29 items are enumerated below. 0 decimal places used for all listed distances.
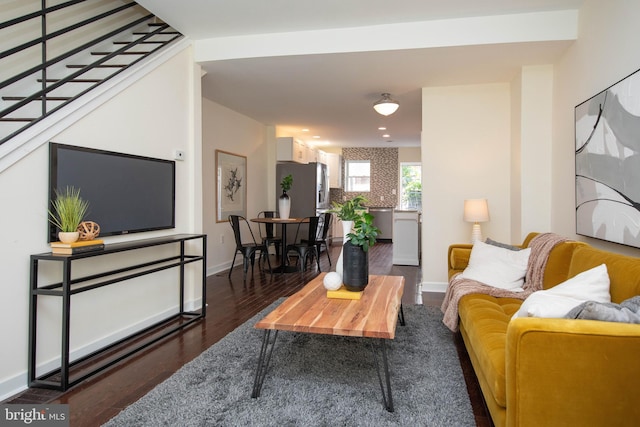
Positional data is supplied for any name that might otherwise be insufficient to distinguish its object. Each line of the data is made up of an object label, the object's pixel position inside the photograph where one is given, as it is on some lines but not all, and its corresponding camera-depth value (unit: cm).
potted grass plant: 238
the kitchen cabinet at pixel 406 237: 649
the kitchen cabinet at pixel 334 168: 986
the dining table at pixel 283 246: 564
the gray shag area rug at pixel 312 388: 192
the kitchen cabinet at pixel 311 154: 841
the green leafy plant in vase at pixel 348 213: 262
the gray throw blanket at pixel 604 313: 147
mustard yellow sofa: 137
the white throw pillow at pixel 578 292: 169
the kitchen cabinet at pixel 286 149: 759
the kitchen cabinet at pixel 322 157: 926
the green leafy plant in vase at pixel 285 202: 598
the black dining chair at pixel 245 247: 523
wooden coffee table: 199
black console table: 227
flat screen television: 250
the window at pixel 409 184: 1058
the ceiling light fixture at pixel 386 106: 486
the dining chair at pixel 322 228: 622
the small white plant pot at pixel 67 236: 237
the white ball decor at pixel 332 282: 261
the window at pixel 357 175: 1077
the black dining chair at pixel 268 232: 587
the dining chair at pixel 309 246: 575
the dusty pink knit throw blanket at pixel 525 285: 283
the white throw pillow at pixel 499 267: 301
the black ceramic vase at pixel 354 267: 256
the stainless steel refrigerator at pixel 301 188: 778
